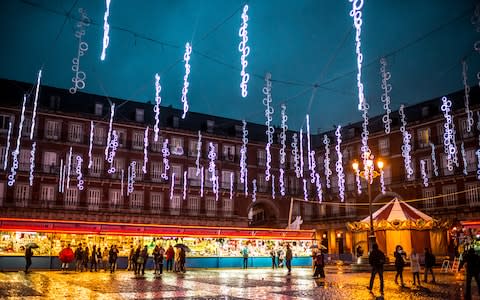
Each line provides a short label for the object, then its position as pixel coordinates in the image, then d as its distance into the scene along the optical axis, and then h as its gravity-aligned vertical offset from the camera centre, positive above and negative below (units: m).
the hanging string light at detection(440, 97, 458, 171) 35.44 +7.30
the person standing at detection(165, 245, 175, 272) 25.14 -0.56
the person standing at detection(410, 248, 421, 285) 16.69 -0.77
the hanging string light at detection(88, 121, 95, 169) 36.25 +7.48
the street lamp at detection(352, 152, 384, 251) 20.81 +3.22
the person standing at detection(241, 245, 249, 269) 27.94 -0.88
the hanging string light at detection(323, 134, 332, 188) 48.06 +6.33
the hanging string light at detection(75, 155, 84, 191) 38.31 +5.58
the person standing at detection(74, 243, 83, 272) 23.97 -0.71
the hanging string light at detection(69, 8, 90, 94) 13.05 +5.12
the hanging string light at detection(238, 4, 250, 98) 12.48 +5.22
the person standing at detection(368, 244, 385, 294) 13.93 -0.50
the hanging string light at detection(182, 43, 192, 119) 14.52 +5.49
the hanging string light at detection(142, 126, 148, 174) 37.84 +7.81
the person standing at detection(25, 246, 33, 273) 22.08 -0.59
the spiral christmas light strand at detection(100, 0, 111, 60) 11.88 +5.09
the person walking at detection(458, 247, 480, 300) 11.39 -0.54
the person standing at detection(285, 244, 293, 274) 24.23 -0.69
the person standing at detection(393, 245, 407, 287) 16.25 -0.67
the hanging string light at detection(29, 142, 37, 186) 35.19 +6.25
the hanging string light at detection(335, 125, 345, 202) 45.43 +5.30
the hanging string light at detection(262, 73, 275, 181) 17.88 +5.59
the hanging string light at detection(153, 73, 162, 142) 18.59 +5.95
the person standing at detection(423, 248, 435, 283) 17.50 -0.62
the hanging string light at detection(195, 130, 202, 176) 41.38 +7.49
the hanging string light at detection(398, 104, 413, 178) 37.72 +7.06
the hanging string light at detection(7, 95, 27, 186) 34.88 +5.09
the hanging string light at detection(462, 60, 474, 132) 16.54 +5.85
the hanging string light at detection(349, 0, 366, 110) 11.21 +5.25
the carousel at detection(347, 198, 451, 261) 26.44 +0.73
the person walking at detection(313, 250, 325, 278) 19.70 -0.90
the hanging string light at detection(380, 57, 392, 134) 16.25 +5.90
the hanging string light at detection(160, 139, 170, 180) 39.88 +7.03
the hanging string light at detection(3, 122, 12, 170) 34.35 +6.19
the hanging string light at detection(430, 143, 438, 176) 38.38 +6.39
